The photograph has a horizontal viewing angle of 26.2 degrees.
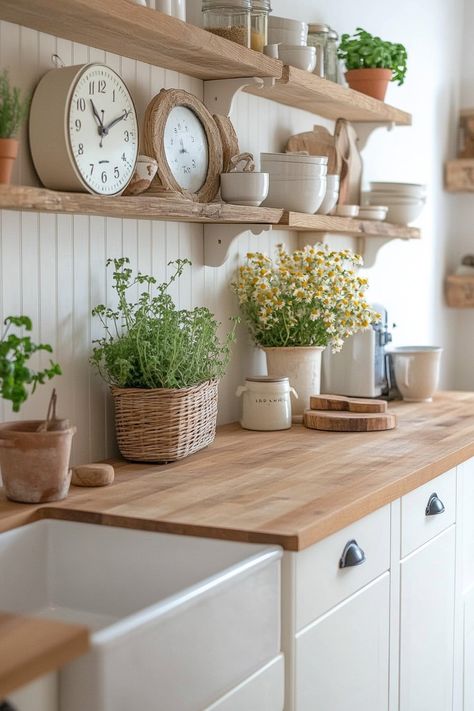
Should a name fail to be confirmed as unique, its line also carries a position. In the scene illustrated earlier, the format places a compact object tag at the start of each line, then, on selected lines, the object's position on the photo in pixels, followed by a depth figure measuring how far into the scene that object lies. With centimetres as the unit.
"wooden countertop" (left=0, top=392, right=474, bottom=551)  172
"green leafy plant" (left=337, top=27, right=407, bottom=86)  321
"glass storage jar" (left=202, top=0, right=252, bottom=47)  239
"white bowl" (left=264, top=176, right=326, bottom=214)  265
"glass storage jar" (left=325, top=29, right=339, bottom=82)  308
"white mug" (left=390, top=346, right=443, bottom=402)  325
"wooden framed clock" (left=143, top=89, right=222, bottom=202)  228
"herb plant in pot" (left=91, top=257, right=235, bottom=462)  219
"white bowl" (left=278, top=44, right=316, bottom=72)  270
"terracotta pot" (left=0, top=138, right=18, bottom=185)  171
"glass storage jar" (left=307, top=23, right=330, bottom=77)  296
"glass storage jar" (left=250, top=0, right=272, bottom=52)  248
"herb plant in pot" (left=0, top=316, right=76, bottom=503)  181
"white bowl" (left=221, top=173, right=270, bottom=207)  241
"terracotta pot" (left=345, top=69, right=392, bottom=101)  321
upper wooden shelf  184
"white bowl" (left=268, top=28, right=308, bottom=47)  271
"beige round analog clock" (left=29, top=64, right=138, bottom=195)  197
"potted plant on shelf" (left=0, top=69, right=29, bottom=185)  172
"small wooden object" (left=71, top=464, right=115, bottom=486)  198
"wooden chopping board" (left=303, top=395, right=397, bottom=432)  268
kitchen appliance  313
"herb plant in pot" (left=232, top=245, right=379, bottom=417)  279
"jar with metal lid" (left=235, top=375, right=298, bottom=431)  267
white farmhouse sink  130
